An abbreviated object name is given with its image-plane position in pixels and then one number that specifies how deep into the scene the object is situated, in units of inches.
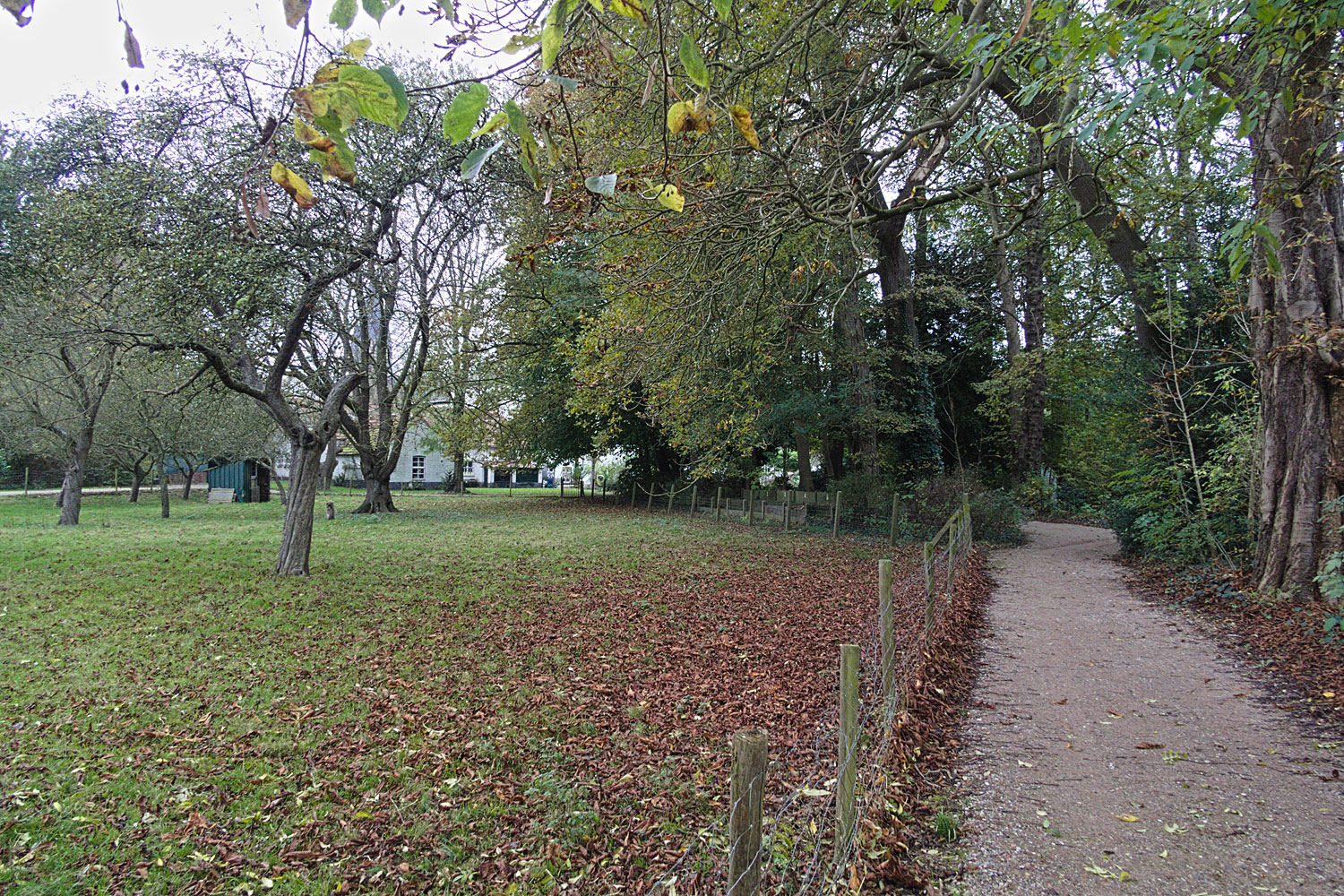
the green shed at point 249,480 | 1127.6
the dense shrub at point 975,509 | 589.3
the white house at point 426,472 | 1743.4
